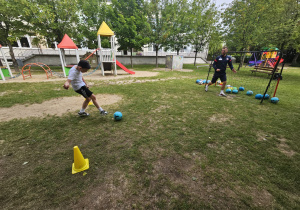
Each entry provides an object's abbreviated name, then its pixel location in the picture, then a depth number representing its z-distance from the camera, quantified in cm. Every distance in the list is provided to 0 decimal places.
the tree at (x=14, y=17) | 1087
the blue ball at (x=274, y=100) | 546
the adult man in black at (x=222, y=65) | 590
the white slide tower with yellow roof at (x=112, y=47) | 1147
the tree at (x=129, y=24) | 1588
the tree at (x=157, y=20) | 1742
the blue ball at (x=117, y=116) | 393
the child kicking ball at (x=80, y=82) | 350
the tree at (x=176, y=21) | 1762
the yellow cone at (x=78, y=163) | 223
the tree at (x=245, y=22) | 1388
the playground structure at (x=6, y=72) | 1048
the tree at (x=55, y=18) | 1204
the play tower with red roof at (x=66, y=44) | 1029
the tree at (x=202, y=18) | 1941
